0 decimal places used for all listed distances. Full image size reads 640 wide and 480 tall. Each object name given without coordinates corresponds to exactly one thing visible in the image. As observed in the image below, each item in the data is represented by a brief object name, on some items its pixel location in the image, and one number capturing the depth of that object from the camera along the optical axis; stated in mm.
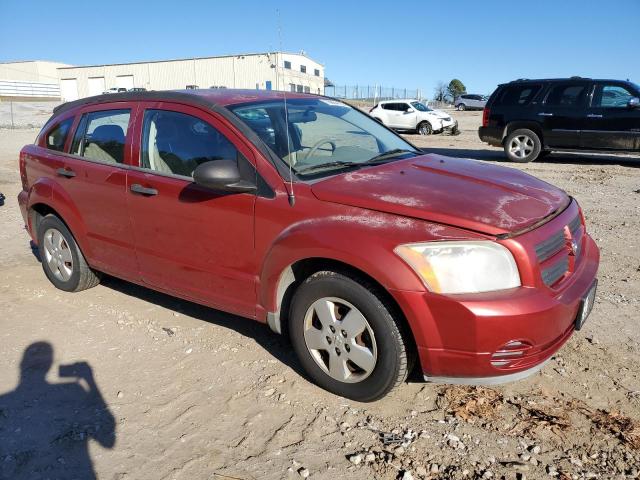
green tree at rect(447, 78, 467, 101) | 78438
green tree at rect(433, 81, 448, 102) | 76288
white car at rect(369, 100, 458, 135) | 22891
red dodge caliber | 2541
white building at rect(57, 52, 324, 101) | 56594
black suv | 11117
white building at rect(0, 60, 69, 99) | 75562
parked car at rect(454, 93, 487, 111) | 49947
